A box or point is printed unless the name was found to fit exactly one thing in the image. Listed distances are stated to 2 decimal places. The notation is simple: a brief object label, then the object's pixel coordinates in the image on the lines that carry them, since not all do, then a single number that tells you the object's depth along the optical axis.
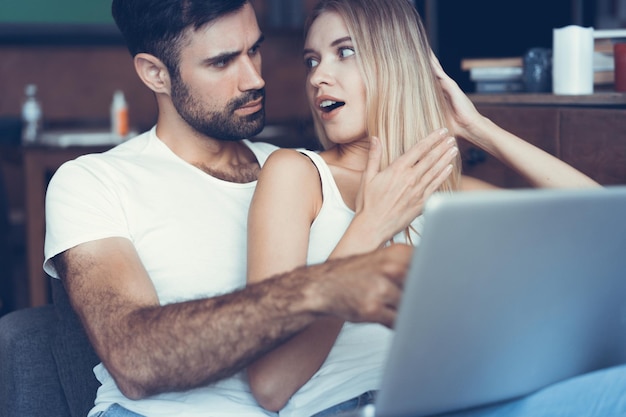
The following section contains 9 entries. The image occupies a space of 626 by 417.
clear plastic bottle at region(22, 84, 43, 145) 4.53
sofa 2.48
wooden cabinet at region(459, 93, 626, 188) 2.67
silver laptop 1.63
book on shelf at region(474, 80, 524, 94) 3.01
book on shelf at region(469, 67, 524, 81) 3.00
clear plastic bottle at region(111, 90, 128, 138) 4.41
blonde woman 2.33
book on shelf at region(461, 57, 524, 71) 3.00
